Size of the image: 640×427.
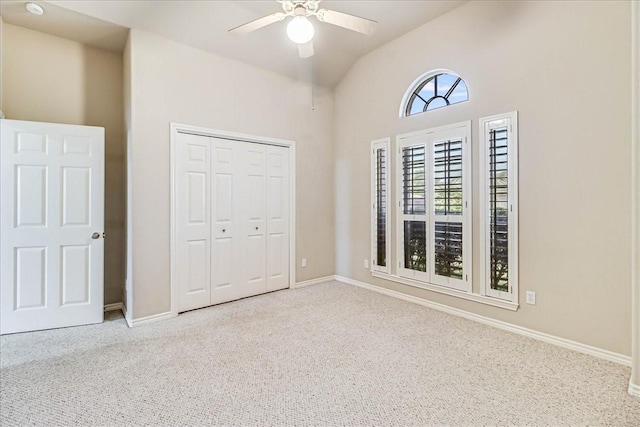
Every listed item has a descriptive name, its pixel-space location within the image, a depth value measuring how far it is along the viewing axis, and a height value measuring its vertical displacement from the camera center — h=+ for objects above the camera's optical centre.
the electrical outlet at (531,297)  2.81 -0.75
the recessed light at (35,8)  2.75 +1.95
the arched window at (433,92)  3.44 +1.51
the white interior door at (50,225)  2.92 -0.07
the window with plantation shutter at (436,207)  3.31 +0.13
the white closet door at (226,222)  3.75 -0.05
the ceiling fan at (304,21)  2.13 +1.49
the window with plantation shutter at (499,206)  2.91 +0.11
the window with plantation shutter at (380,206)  4.16 +0.16
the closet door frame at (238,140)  3.38 +0.63
